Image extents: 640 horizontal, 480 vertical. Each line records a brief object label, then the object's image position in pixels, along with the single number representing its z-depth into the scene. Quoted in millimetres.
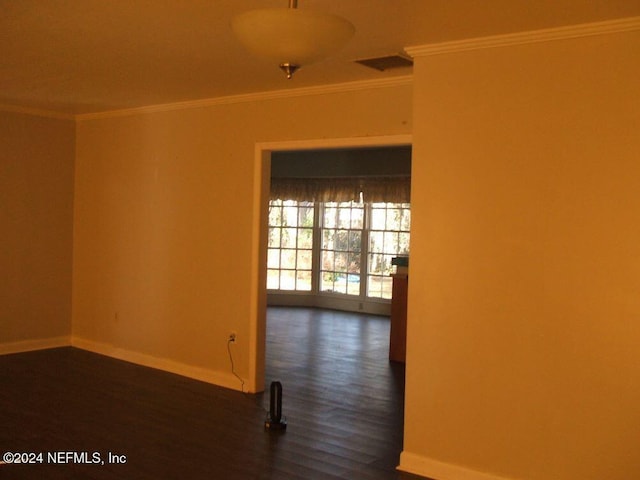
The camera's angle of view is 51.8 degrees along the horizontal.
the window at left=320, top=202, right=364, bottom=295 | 10523
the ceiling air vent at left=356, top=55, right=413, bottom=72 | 4065
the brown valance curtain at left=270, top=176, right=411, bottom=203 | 9781
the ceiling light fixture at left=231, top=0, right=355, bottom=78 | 1912
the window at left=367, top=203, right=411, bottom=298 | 10031
